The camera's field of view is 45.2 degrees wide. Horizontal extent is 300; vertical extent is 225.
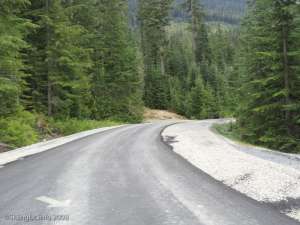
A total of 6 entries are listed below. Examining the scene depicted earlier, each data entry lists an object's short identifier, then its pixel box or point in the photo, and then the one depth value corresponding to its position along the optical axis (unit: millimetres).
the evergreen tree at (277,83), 19234
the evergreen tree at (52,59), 26000
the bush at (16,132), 17375
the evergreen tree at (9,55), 16850
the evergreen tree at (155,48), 59938
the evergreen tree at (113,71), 40562
